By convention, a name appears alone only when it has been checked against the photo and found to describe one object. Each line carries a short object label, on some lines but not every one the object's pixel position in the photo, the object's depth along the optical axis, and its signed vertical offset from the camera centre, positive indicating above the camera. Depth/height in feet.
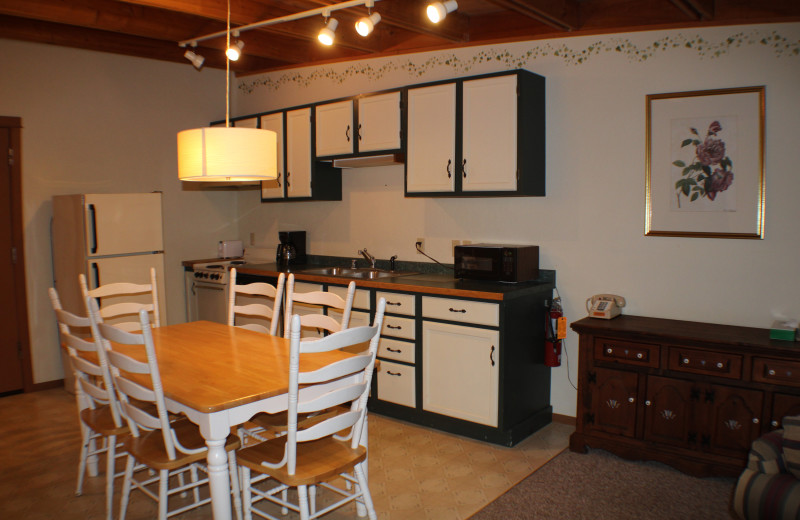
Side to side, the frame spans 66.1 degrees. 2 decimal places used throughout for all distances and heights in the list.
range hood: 14.34 +1.56
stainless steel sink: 14.99 -1.19
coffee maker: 17.11 -0.65
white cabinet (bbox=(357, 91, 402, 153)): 13.80 +2.33
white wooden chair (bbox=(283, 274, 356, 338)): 9.93 -1.36
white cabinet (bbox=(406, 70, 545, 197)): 11.99 +1.78
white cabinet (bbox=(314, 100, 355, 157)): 14.74 +2.36
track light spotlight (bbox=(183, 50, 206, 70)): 15.20 +4.22
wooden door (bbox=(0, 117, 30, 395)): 15.06 -1.18
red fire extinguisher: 12.34 -2.20
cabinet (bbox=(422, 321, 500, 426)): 11.62 -2.86
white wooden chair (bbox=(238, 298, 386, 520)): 6.98 -2.64
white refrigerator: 14.76 -0.35
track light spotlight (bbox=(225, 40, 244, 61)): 11.98 +3.40
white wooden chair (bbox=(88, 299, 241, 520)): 7.39 -2.83
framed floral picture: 10.71 +1.06
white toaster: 18.68 -0.70
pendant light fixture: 8.44 +1.01
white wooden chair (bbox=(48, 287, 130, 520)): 8.66 -2.69
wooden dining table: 7.00 -1.93
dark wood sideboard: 9.58 -2.78
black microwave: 12.12 -0.78
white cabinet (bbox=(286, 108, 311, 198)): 15.87 +1.91
